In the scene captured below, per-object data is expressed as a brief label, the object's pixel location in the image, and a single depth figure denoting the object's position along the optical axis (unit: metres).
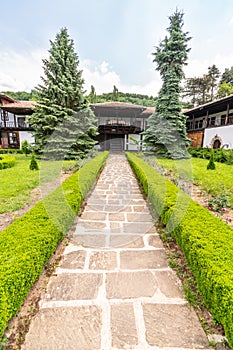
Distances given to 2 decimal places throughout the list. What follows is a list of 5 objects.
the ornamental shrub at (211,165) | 7.58
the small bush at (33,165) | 7.54
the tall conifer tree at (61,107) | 10.10
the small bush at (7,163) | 8.29
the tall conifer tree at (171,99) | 12.05
